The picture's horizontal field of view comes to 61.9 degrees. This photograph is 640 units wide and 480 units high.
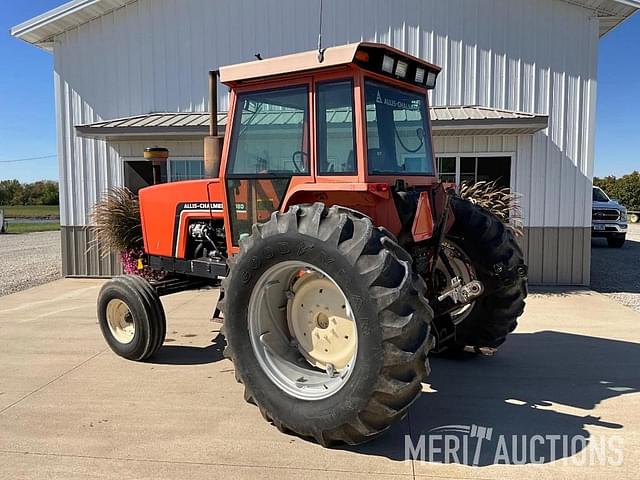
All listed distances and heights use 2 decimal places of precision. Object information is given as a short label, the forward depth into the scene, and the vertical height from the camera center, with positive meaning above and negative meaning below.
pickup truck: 15.95 -0.41
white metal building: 9.00 +2.25
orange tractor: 3.13 -0.29
